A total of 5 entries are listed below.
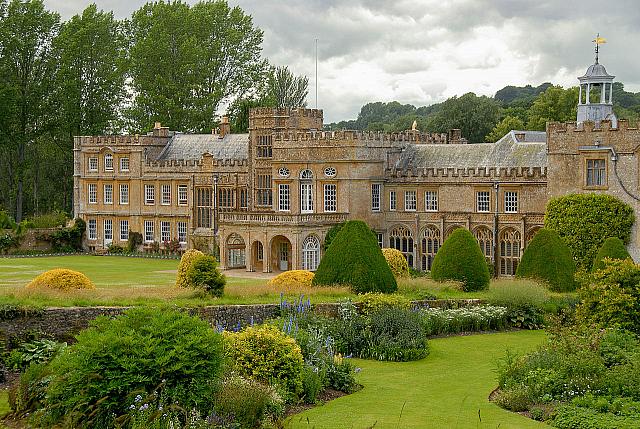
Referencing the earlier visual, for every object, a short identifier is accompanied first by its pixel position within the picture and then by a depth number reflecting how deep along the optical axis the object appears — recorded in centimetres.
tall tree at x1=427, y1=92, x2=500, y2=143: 8200
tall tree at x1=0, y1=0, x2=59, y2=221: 6272
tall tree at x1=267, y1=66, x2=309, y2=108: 7519
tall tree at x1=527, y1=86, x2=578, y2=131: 7130
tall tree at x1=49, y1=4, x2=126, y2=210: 6462
